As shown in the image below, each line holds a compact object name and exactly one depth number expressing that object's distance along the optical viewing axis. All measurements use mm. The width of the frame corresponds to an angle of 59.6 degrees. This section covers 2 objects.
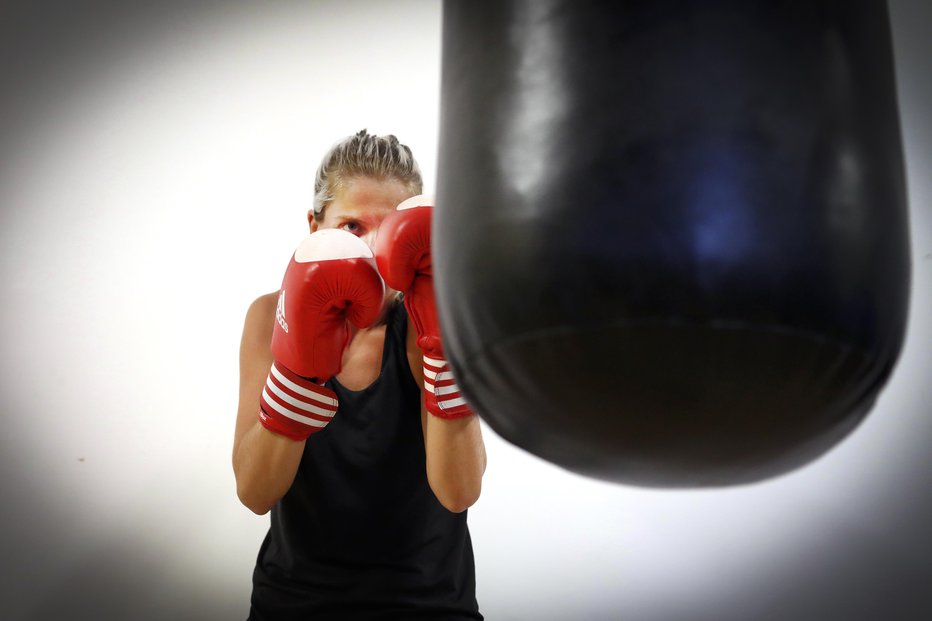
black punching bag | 568
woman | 1483
